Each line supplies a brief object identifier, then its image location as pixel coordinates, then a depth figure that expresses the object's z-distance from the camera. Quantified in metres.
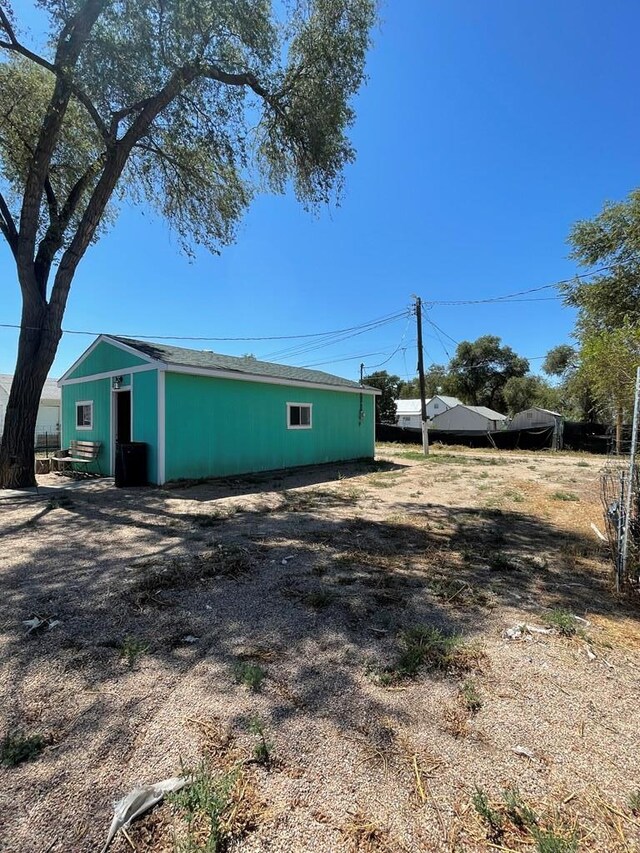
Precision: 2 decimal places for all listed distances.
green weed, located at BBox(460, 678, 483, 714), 1.94
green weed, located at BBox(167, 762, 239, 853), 1.29
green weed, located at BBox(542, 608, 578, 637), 2.69
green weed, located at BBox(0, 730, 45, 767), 1.61
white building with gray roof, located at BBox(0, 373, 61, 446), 21.07
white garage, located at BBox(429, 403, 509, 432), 29.81
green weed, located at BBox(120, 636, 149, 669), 2.32
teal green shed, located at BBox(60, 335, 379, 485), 8.62
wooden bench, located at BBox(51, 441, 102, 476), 10.09
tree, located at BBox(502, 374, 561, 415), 35.18
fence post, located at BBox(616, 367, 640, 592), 3.14
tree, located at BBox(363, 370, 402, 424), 38.75
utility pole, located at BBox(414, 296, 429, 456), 16.66
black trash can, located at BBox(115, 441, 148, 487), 8.40
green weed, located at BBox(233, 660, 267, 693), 2.09
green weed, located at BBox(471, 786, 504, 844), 1.32
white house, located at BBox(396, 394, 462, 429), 38.69
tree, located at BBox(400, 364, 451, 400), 42.78
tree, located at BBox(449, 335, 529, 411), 37.88
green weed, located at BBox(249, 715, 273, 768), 1.61
